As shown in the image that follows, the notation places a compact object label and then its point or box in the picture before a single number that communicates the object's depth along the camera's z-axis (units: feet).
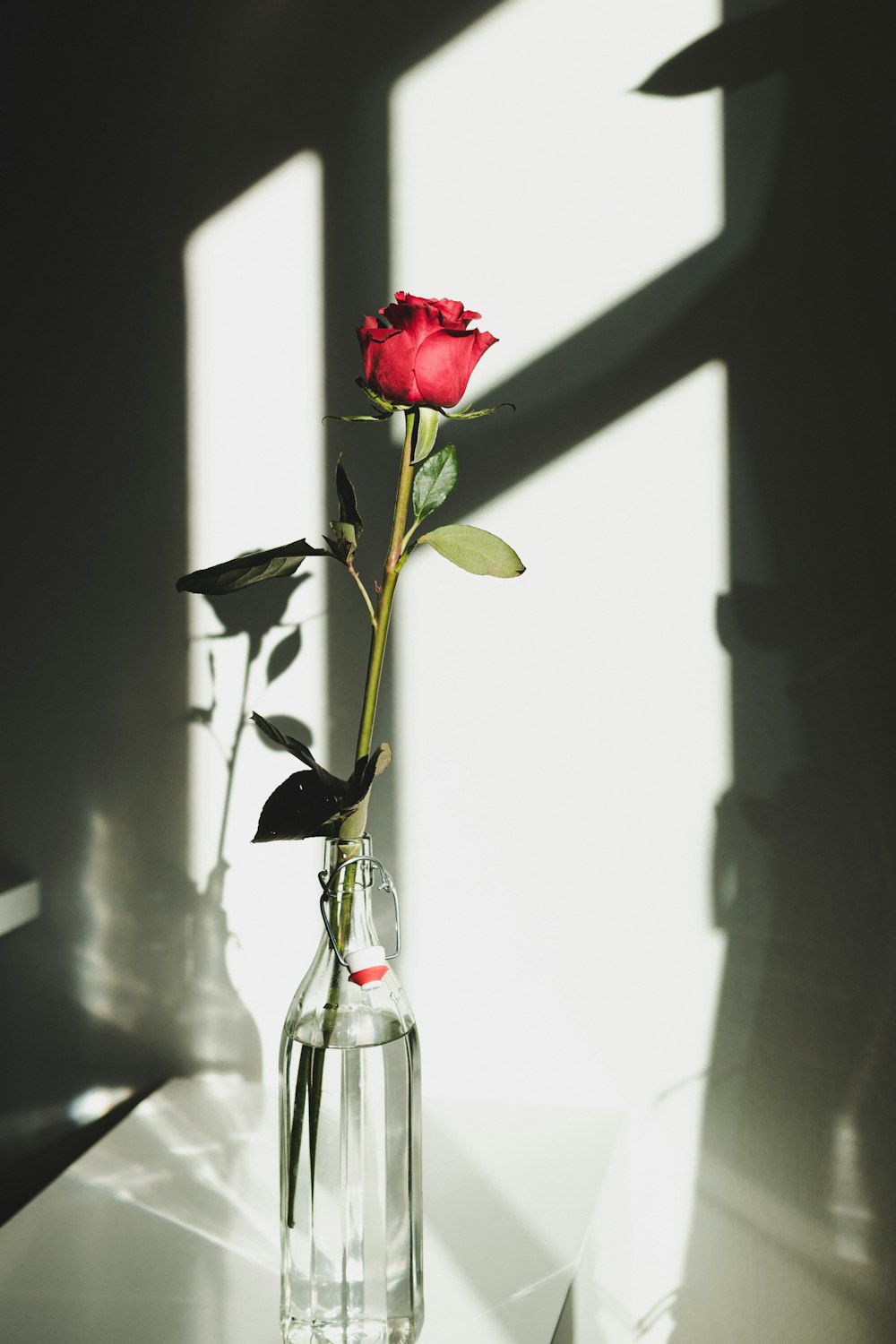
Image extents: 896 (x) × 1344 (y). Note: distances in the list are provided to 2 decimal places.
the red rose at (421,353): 2.62
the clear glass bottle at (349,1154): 2.63
